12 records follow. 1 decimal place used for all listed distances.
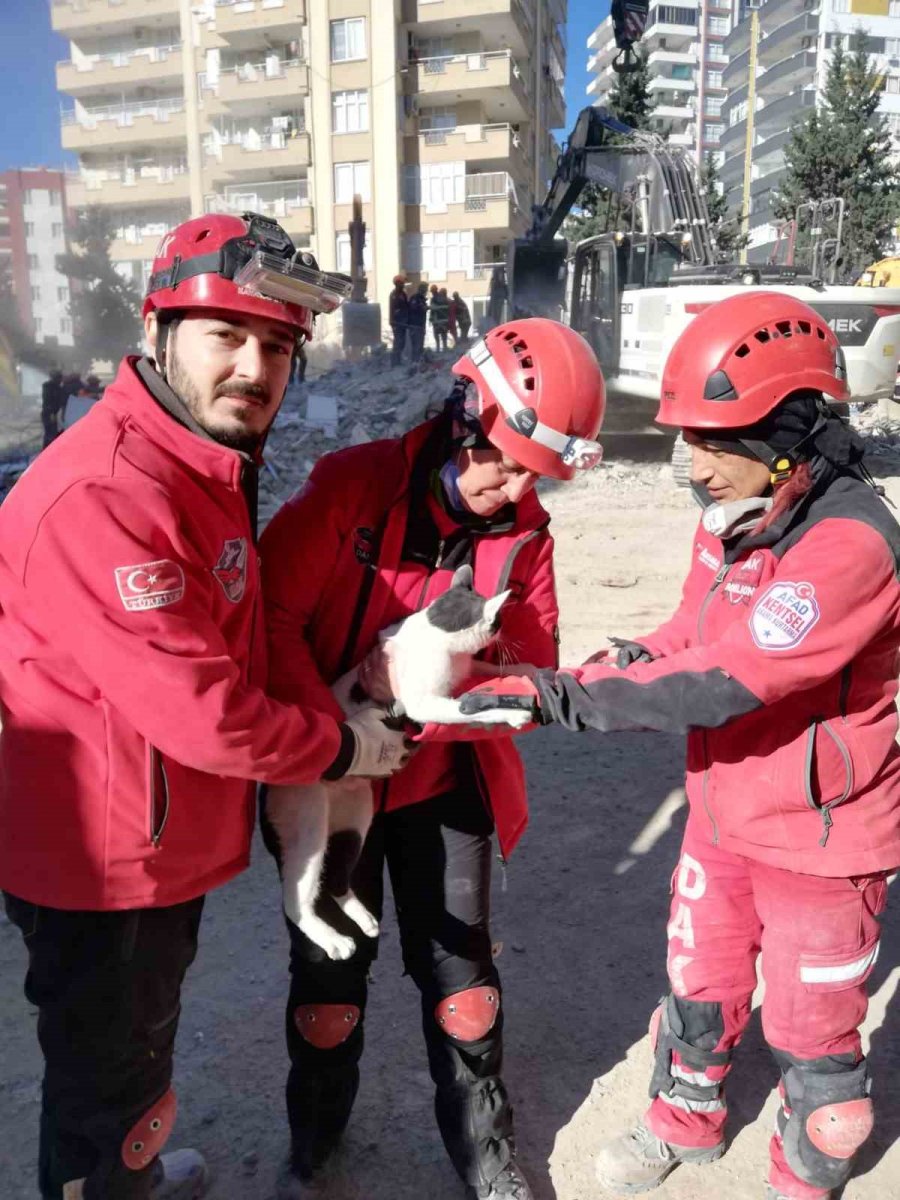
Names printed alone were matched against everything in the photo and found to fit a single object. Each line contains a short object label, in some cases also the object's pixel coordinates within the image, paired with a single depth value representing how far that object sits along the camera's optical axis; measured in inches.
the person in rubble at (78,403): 580.7
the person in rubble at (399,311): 959.6
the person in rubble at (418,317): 952.3
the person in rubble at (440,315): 1006.4
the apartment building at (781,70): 2672.2
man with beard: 66.9
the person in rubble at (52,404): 585.3
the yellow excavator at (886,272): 885.2
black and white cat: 87.4
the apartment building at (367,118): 1301.7
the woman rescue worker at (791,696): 83.3
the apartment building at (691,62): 3516.2
